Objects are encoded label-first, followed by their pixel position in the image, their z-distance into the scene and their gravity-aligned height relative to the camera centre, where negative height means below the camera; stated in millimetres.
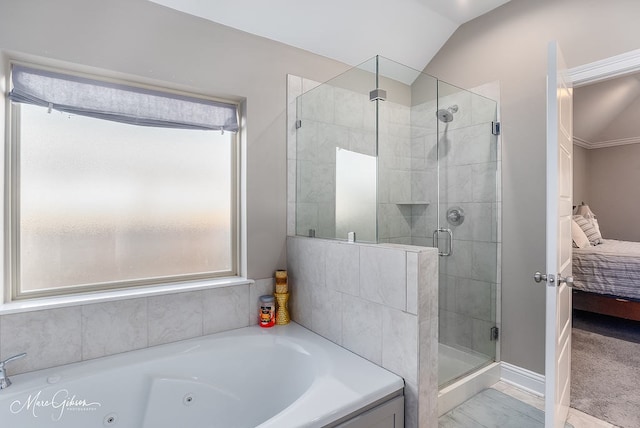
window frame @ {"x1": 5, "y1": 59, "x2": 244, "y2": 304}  1605 -9
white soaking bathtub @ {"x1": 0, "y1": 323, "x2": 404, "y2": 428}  1338 -793
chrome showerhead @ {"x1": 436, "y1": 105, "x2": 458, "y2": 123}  2424 +746
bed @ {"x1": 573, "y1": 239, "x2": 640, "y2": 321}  3303 -686
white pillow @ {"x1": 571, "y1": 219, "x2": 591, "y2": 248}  3768 -269
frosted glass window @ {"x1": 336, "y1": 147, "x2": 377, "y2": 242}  1806 +113
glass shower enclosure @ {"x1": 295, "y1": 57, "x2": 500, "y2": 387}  1986 +252
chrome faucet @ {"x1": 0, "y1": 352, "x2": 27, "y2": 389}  1370 -675
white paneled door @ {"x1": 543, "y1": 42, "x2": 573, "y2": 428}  1475 -115
